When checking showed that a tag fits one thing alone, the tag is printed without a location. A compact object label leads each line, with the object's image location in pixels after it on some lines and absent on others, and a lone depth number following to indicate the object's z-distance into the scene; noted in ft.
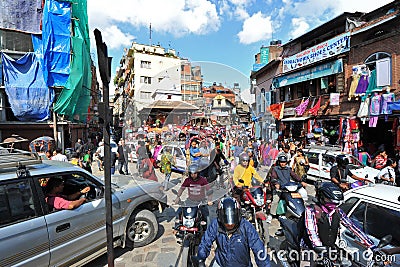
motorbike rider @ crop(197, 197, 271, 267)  8.08
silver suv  9.49
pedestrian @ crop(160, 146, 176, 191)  13.42
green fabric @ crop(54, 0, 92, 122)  56.80
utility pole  8.75
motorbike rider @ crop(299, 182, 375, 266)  9.44
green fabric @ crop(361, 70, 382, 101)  37.50
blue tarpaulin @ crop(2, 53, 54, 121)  54.24
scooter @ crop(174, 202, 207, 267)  12.69
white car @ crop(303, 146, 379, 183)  24.63
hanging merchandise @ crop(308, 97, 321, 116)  47.88
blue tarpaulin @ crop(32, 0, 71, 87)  55.67
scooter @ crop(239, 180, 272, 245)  15.43
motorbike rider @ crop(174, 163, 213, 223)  12.73
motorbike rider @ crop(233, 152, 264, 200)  15.47
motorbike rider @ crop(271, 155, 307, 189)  17.48
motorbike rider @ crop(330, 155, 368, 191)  17.92
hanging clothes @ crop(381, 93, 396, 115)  34.45
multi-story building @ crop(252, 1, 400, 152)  36.60
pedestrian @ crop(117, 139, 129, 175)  30.29
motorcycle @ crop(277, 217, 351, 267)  9.48
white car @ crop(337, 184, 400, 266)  10.44
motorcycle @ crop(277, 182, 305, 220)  14.76
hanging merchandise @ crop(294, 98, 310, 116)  51.23
